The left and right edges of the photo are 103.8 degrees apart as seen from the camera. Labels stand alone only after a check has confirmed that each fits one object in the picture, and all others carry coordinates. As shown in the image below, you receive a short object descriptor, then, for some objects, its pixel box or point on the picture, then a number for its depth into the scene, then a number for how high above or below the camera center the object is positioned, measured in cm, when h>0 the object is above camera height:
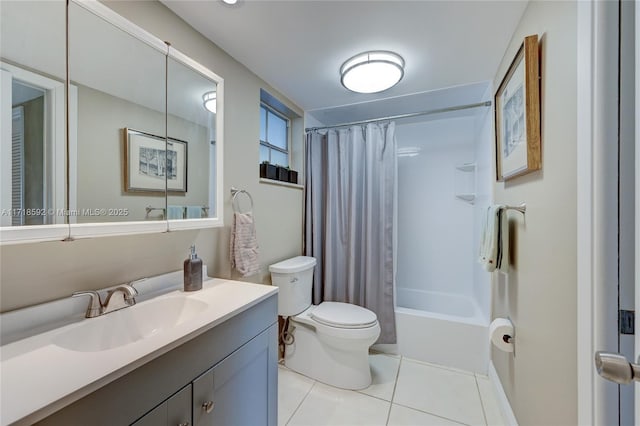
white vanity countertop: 50 -38
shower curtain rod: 185 +79
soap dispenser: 118 -29
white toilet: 173 -86
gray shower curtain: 215 -4
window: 209 +67
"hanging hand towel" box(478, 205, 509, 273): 137 -16
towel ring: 158 +9
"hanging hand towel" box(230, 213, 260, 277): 150 -21
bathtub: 190 -101
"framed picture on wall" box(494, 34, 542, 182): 105 +47
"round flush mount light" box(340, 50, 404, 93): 155 +91
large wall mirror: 74 +32
